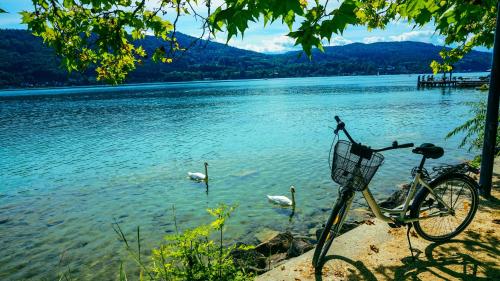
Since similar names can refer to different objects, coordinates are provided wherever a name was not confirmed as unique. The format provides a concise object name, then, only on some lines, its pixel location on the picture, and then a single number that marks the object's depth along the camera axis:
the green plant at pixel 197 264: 3.87
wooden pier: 86.28
